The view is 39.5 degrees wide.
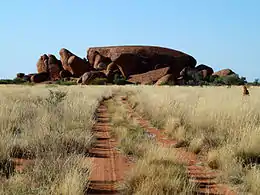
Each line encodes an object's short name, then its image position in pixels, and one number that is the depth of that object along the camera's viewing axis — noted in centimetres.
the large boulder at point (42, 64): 10775
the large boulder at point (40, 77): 9956
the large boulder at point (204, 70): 10288
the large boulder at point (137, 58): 10400
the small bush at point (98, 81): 8650
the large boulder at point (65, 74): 10440
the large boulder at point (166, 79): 8219
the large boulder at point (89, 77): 8819
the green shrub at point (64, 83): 8725
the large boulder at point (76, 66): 10406
